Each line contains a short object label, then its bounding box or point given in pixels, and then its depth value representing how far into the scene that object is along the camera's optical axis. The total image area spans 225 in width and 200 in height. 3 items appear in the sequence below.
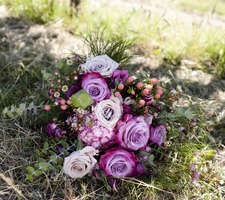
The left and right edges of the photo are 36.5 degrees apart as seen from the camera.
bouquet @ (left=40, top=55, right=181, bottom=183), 0.63
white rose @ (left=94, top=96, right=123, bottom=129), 0.62
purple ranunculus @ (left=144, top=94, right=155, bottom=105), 0.67
